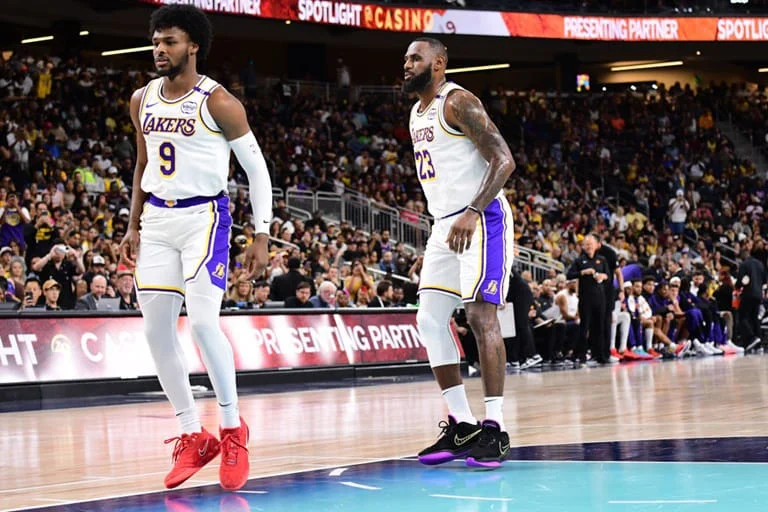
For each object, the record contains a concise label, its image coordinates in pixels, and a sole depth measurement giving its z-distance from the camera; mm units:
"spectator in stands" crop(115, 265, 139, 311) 13734
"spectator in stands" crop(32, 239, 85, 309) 14641
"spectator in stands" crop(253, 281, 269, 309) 15097
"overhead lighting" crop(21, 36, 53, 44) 28906
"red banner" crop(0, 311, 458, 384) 12219
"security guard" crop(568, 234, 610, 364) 17422
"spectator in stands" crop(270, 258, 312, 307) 15984
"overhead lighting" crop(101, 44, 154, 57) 31578
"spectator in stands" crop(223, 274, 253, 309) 14922
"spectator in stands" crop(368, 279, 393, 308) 16953
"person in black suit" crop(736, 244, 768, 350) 21375
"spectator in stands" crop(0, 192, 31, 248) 16250
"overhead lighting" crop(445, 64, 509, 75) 38375
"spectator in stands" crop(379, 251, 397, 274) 20684
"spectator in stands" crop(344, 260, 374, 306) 16984
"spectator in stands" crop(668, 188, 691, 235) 29812
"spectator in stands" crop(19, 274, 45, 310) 13602
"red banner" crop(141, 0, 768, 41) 26297
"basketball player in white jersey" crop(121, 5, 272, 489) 5715
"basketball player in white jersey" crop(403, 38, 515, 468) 6363
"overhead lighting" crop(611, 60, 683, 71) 39688
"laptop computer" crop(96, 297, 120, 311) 13617
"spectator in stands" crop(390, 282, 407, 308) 17156
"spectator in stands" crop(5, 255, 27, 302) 13748
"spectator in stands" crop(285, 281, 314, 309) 15420
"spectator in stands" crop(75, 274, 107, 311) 13570
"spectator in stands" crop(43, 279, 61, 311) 13047
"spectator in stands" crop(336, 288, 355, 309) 16016
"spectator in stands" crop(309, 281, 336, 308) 15633
